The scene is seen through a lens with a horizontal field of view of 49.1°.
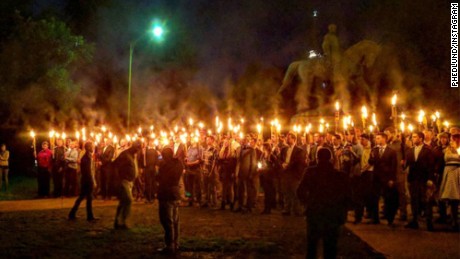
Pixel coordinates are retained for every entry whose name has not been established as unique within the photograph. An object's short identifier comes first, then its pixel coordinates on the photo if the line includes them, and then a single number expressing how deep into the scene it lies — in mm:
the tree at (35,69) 25109
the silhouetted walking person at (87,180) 12703
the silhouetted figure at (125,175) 11391
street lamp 22497
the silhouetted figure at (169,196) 9062
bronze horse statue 22906
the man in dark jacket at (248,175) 14258
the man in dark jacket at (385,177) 11883
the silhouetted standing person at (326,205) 6598
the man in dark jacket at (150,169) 16781
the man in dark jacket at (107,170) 17692
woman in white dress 10741
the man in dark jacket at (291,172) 13625
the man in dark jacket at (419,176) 11141
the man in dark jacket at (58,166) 18781
